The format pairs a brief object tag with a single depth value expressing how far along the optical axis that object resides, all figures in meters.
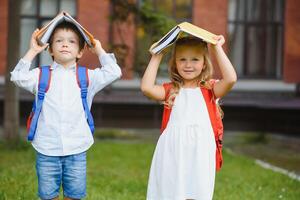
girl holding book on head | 4.89
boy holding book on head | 4.96
